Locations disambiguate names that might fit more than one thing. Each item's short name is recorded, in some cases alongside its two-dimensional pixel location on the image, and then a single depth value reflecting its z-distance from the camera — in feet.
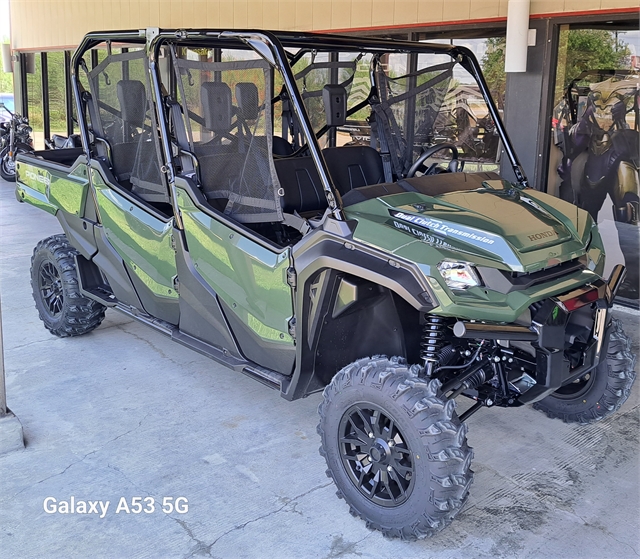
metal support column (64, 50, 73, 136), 45.62
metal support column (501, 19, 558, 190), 20.63
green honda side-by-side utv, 9.71
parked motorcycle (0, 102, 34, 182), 41.11
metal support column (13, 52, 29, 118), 52.01
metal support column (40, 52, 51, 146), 48.60
